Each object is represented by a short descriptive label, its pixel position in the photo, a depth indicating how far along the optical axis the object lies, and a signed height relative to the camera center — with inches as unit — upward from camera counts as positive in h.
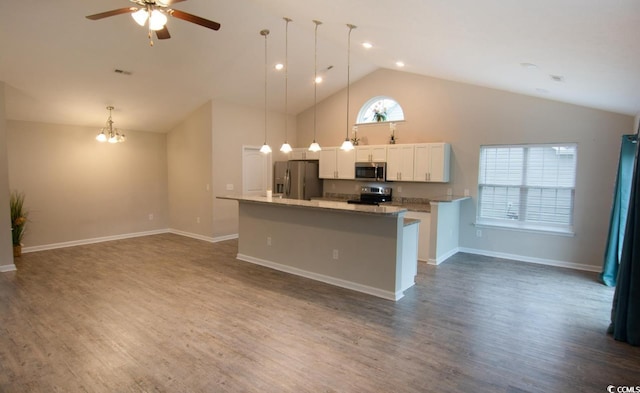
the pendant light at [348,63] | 178.3 +82.9
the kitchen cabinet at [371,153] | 277.4 +18.5
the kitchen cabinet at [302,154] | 323.6 +19.6
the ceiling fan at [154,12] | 106.4 +52.5
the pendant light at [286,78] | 202.0 +78.1
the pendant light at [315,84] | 196.6 +79.7
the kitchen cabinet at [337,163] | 297.6 +10.6
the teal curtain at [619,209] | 185.6 -16.6
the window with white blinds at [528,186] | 225.9 -6.2
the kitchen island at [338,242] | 166.7 -37.5
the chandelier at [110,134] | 255.1 +30.2
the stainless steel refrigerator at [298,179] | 313.9 -4.4
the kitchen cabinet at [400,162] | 264.7 +10.8
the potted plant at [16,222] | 231.3 -35.4
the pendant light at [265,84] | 205.9 +73.6
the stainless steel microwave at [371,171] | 276.2 +3.6
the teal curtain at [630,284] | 123.0 -39.1
